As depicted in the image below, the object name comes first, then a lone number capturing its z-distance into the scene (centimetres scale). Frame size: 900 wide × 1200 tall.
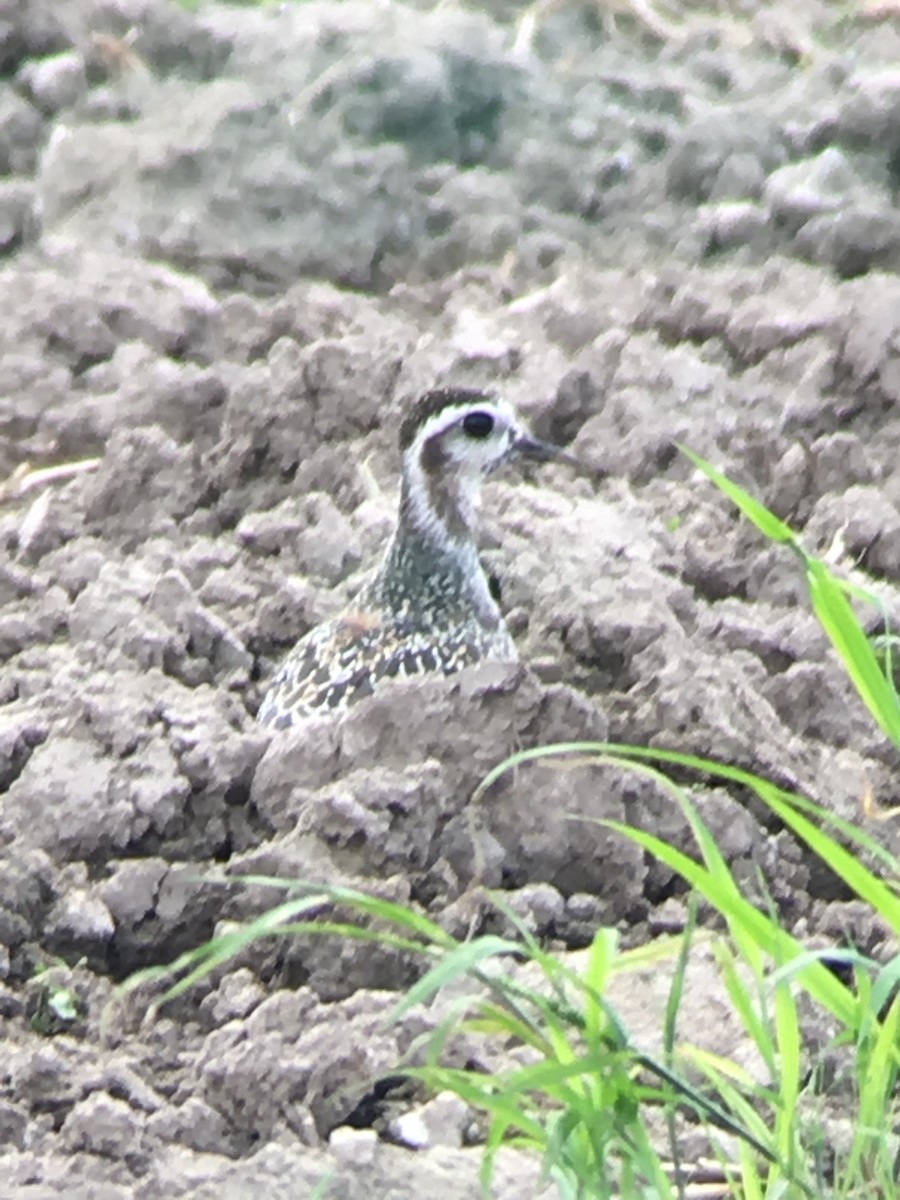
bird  775
